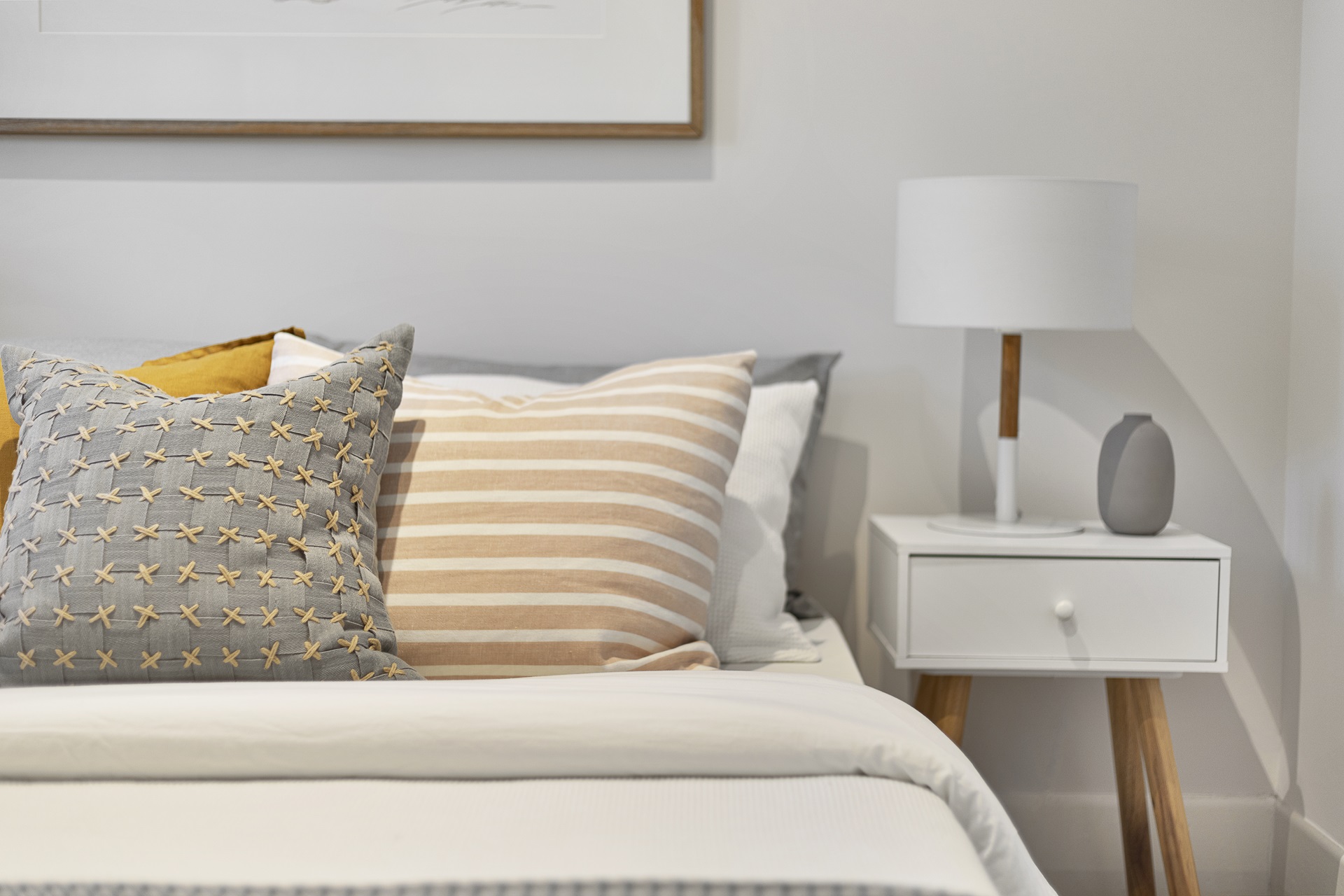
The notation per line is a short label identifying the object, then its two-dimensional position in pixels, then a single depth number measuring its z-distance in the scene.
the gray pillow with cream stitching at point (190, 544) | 1.06
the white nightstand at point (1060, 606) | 1.62
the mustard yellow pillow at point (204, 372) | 1.33
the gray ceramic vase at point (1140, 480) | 1.67
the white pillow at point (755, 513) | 1.47
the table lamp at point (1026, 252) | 1.56
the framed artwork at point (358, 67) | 1.89
